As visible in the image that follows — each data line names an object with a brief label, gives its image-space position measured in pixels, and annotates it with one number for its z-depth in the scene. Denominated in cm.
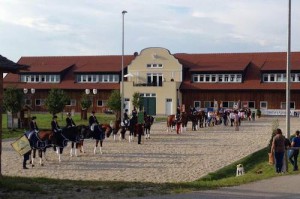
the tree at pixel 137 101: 5947
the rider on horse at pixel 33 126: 2164
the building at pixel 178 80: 6962
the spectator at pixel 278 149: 1961
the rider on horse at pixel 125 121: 3285
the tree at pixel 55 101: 4922
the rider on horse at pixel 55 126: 2297
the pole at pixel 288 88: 2130
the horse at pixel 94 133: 2617
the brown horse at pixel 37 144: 2153
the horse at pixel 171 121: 4034
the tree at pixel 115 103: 5250
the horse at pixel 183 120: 3990
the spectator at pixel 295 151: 2067
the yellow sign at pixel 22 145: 2011
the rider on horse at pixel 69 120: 2462
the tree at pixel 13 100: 4009
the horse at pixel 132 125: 3173
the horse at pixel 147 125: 3382
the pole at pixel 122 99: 4916
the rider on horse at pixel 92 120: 2644
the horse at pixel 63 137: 2292
